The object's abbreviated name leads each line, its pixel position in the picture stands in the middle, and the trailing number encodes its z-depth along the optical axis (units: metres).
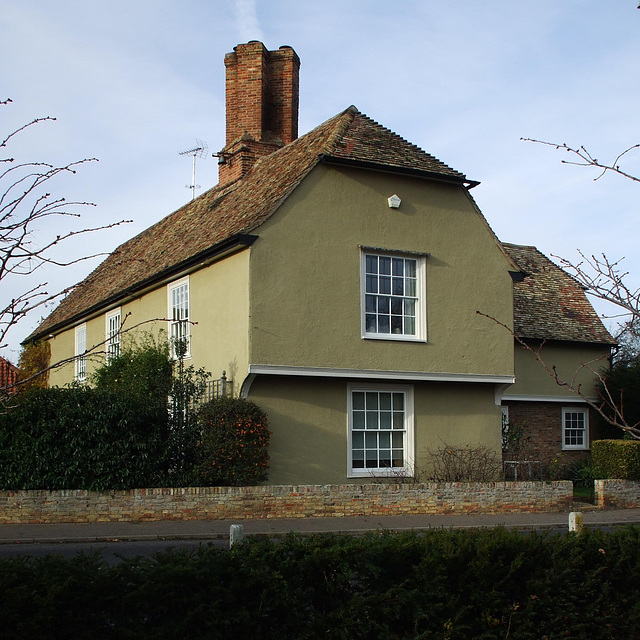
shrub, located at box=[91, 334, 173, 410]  20.38
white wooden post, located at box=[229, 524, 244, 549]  7.32
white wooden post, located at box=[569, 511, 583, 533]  8.78
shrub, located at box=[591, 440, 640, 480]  20.91
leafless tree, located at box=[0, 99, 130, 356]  4.71
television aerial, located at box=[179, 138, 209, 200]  36.02
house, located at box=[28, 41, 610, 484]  18.06
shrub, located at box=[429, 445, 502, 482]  19.53
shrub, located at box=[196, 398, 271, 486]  16.55
